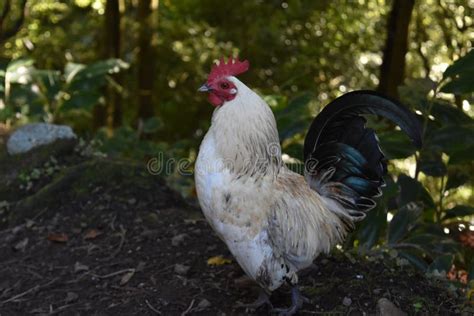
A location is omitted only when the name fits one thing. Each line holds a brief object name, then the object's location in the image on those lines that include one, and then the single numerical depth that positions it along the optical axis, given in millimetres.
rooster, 3039
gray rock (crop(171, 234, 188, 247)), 4129
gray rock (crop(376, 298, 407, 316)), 3186
